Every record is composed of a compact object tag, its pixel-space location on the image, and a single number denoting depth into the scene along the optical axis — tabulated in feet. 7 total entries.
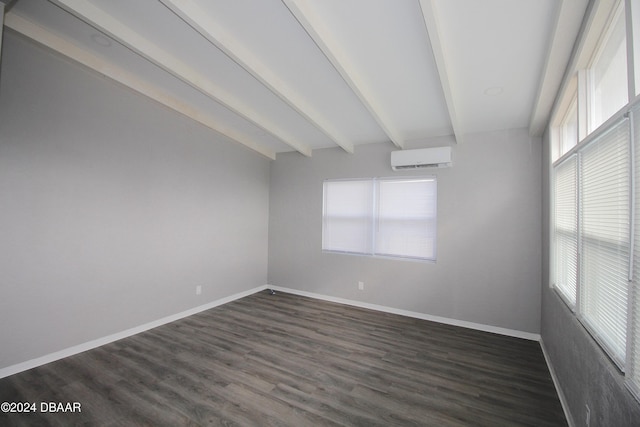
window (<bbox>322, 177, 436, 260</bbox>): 13.03
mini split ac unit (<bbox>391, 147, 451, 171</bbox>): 11.89
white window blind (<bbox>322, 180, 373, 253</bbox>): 14.62
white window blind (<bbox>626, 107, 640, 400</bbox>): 3.61
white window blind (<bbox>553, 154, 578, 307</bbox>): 6.81
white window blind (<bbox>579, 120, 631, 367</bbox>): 4.14
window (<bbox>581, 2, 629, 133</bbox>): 4.52
